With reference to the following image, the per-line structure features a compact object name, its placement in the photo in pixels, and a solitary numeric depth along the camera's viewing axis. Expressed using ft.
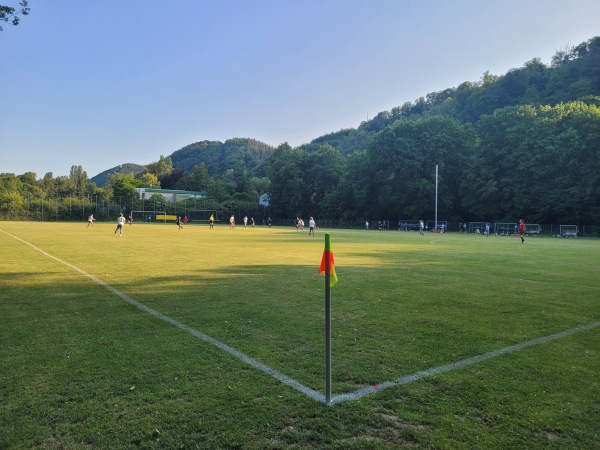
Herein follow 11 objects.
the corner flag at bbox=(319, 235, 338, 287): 13.76
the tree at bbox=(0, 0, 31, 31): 41.55
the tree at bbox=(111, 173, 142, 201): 318.45
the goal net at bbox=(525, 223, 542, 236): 190.49
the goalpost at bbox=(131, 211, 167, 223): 308.40
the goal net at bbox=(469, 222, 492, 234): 208.30
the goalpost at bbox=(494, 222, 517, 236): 193.72
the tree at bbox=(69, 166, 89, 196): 420.15
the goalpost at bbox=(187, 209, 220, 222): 321.52
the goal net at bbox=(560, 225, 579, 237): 177.14
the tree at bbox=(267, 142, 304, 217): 308.19
